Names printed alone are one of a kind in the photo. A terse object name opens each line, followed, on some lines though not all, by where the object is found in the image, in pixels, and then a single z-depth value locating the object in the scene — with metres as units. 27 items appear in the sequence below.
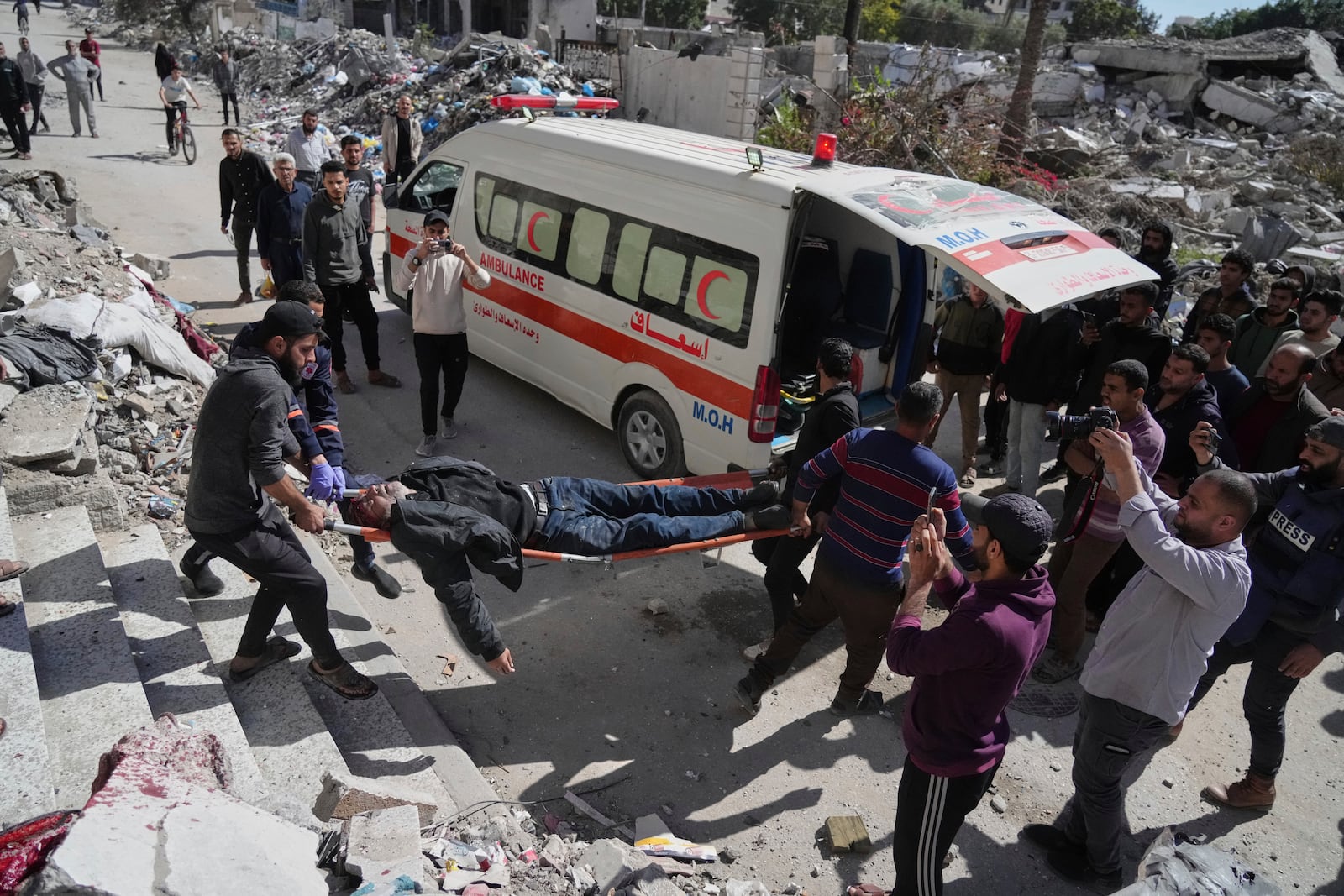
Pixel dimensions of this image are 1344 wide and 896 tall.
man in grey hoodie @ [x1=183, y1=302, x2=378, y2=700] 3.57
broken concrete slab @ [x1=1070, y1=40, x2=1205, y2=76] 21.16
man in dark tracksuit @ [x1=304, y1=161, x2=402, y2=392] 7.08
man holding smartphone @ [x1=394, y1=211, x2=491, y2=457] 6.34
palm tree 14.33
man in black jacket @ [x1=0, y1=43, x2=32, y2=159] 12.81
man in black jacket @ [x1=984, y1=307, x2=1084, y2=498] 6.02
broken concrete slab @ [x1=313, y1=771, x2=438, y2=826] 3.19
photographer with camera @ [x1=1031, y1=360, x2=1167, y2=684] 4.18
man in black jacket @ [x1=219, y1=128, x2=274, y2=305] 8.66
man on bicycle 14.66
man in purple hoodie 2.67
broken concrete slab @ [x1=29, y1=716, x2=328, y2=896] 2.21
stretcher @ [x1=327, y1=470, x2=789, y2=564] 3.74
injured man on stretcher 3.63
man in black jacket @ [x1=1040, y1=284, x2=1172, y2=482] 5.60
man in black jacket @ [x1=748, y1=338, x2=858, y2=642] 4.28
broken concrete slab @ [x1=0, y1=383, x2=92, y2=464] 4.55
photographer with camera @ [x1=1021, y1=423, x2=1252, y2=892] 2.95
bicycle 14.91
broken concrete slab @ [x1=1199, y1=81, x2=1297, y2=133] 19.50
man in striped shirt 3.68
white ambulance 5.01
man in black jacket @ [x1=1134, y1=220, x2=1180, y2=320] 7.14
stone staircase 3.17
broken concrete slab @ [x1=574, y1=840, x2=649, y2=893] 3.12
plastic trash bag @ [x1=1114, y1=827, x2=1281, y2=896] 2.74
